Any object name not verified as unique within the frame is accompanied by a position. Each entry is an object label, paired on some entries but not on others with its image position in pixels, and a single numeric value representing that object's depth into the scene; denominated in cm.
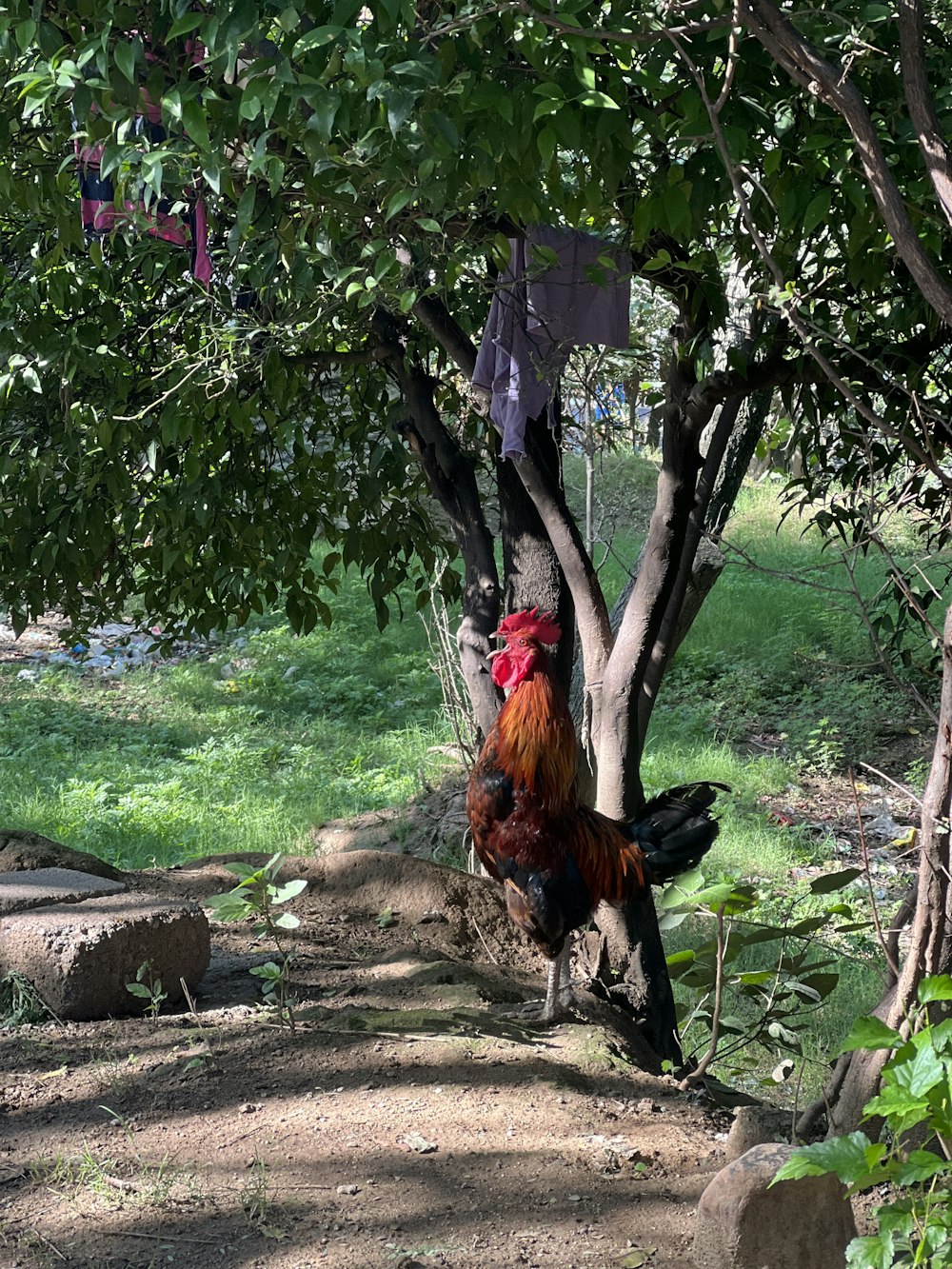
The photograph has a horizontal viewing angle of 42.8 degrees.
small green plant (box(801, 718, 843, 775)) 889
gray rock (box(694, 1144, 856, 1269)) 241
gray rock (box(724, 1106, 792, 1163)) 283
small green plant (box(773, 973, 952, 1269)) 186
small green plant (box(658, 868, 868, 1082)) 315
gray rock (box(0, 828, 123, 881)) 493
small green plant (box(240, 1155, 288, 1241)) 260
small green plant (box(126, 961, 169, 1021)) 360
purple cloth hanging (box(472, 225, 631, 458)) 413
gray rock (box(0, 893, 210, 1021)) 368
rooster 422
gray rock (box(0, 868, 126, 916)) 407
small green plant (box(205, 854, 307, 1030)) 367
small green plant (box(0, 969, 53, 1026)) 373
